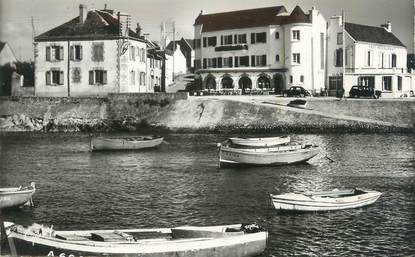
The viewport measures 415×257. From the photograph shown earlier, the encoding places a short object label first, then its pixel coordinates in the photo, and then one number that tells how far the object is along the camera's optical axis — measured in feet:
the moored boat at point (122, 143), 126.31
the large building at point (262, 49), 199.93
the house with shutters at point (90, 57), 179.73
